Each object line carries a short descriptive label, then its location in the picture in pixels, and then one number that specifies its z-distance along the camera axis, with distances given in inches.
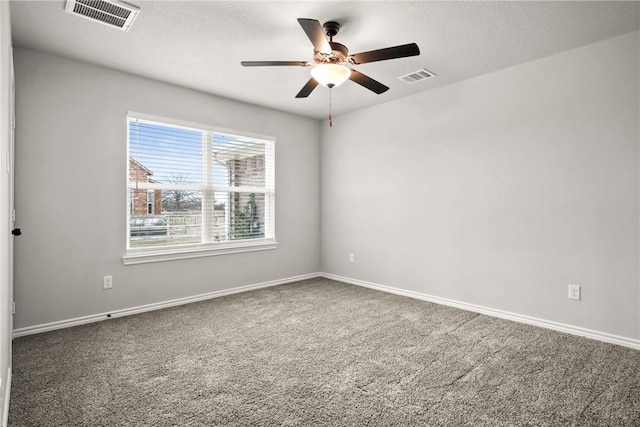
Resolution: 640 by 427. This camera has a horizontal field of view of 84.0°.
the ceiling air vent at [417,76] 138.9
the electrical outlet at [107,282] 135.6
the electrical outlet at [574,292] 120.3
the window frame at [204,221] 143.4
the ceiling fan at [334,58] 90.0
